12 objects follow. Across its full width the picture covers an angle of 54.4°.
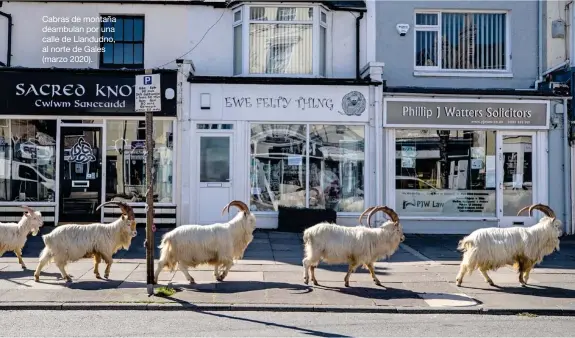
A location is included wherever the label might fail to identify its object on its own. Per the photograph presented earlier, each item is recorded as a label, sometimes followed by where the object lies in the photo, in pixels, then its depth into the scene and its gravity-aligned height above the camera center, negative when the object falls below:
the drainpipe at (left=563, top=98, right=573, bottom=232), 15.37 +0.31
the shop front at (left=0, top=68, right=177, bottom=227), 14.86 +0.60
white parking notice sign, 8.61 +1.26
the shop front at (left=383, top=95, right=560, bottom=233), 15.34 +0.28
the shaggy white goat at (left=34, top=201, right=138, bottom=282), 9.12 -1.12
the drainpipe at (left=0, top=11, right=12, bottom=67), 15.59 +3.70
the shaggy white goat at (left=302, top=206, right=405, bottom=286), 9.12 -1.12
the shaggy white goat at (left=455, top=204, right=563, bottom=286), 9.12 -1.16
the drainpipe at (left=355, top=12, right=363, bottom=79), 15.97 +3.74
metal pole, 8.50 -0.53
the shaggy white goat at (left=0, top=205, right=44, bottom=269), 9.95 -1.04
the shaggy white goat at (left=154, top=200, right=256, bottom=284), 9.04 -1.15
